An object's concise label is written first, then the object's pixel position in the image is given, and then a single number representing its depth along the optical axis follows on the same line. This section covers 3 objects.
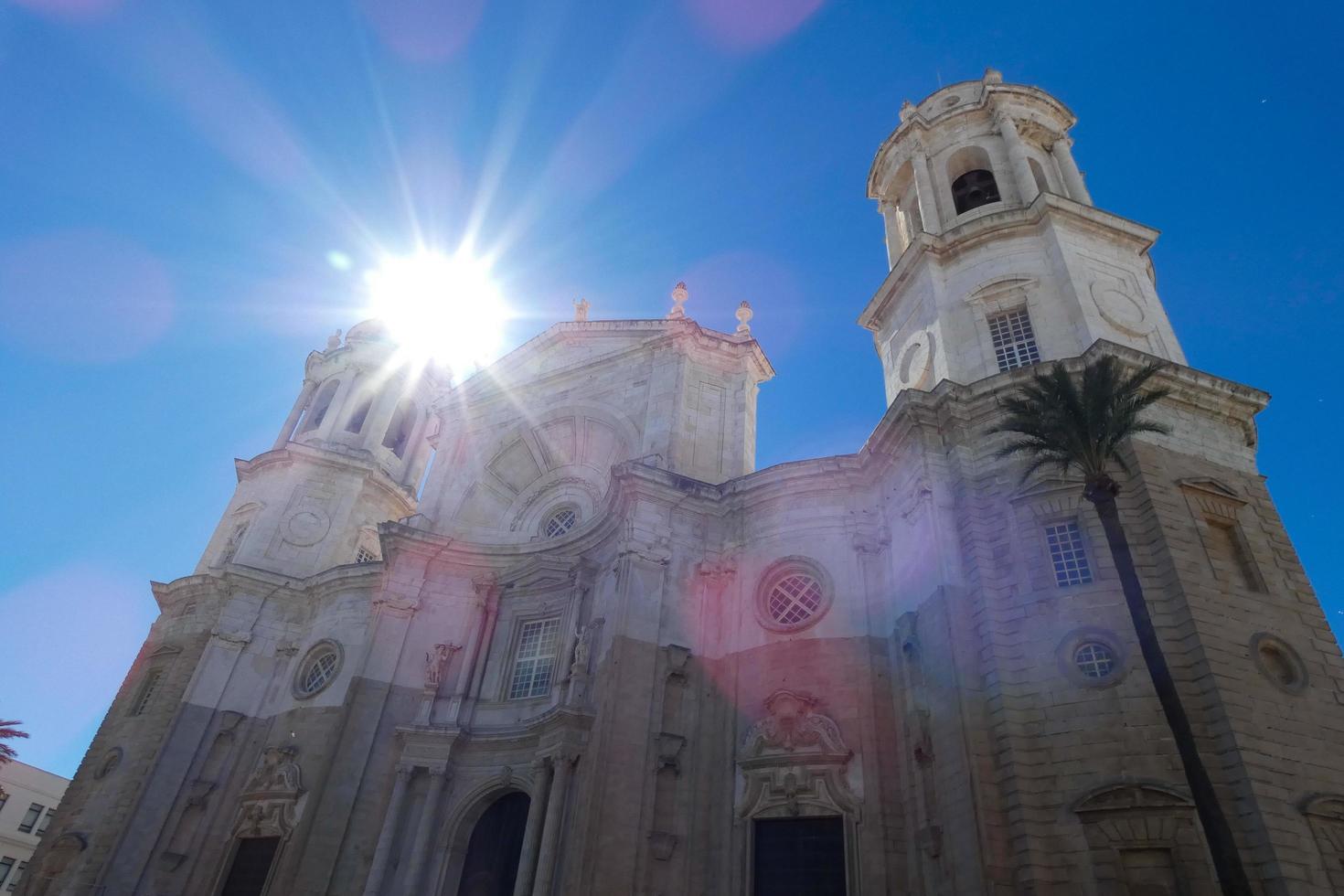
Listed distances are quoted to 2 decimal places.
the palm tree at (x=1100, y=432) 11.88
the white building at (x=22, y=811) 46.59
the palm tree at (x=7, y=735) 34.31
